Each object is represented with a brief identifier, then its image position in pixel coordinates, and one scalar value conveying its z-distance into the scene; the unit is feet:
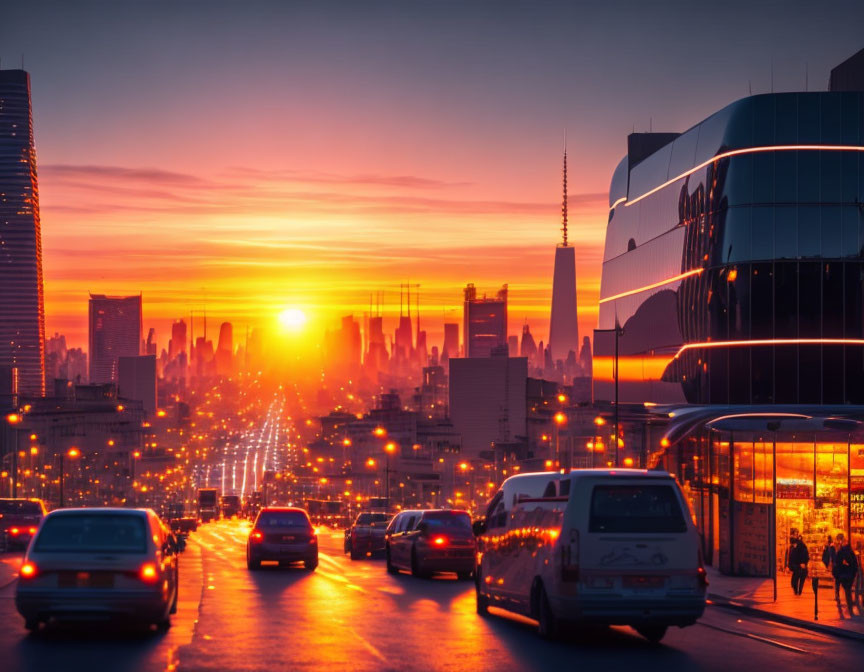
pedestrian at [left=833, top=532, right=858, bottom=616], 99.66
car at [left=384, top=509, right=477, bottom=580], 110.83
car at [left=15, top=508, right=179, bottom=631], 59.21
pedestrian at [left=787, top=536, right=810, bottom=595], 115.14
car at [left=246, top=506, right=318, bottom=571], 118.73
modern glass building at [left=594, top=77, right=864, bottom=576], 153.89
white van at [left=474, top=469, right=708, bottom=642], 61.52
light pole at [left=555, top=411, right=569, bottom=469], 254.02
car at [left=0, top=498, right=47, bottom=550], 151.02
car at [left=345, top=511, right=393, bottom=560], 153.58
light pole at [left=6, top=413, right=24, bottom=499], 310.74
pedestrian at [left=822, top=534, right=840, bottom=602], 115.03
